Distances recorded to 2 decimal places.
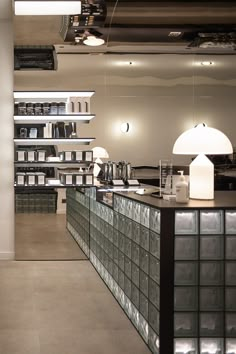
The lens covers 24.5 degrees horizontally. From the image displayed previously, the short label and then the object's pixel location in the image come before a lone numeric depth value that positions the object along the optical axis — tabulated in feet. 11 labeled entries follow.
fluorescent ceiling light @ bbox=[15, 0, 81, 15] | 18.02
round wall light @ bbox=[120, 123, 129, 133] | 26.11
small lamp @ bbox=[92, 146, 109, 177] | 24.95
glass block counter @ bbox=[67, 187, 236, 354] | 11.30
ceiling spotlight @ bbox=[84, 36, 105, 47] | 24.56
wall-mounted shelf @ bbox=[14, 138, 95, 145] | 23.91
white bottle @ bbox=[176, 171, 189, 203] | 12.36
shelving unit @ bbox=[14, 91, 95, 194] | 23.86
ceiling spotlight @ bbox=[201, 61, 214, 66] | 27.28
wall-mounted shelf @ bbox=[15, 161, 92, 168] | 23.94
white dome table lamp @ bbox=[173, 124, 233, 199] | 13.25
